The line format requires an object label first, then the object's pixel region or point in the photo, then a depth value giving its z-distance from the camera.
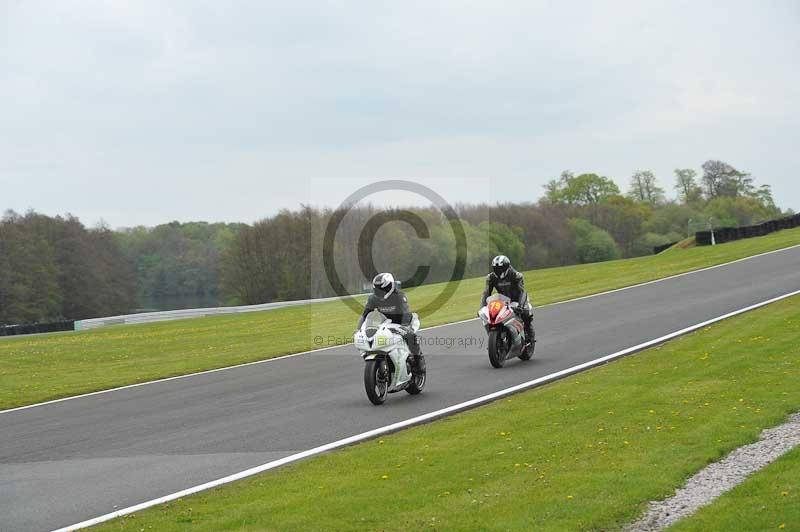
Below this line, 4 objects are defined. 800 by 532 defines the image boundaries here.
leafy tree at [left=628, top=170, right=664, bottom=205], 157.88
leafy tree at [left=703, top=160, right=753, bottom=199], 142.38
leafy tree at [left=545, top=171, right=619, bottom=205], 150.88
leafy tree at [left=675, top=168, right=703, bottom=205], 146.25
